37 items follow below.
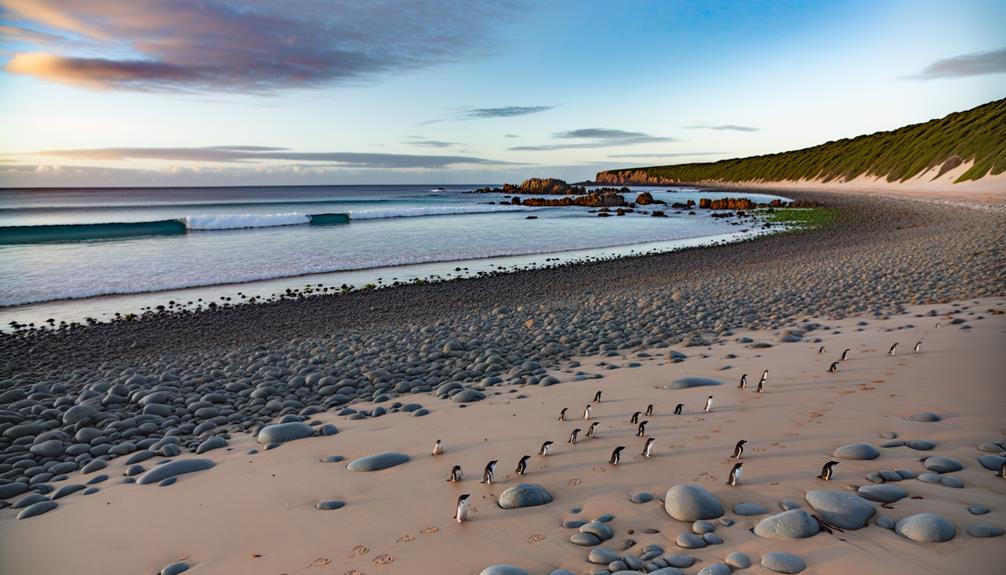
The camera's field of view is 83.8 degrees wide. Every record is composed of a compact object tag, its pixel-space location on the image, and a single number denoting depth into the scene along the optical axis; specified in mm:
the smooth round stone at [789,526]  3412
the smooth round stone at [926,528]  3248
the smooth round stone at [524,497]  4098
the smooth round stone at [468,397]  6992
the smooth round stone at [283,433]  5961
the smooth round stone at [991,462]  4109
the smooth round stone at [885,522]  3449
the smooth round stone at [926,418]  5141
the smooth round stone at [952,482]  3874
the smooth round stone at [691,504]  3717
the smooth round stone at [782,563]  3086
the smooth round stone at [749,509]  3750
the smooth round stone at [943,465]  4141
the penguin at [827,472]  4129
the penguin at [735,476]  4176
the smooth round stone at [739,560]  3158
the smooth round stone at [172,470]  5145
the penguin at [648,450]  4809
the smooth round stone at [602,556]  3312
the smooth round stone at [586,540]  3533
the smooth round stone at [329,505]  4348
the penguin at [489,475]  4500
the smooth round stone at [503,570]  3202
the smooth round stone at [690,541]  3402
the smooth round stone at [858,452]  4434
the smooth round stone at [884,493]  3779
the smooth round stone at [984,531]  3254
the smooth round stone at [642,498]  4051
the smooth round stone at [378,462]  5000
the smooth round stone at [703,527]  3553
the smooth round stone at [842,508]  3500
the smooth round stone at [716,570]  3072
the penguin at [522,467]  4602
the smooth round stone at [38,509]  4668
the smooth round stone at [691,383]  6844
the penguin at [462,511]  3947
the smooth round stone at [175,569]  3656
